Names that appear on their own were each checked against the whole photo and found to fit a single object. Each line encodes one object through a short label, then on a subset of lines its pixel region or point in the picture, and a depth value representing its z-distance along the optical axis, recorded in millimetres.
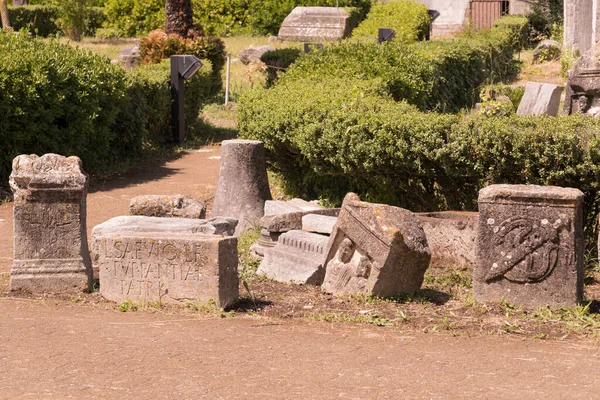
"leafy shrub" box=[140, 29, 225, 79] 29841
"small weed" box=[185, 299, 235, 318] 10626
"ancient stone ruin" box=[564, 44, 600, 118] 17602
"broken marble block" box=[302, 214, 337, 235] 12910
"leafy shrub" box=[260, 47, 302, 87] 32945
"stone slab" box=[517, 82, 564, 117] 21822
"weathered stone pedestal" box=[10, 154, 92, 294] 11488
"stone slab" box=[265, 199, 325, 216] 14412
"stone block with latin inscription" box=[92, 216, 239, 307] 10675
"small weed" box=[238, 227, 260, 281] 13007
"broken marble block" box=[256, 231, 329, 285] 12351
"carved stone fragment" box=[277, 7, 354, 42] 46128
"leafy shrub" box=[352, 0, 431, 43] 43099
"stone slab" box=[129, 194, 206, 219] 14561
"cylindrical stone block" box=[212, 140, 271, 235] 15504
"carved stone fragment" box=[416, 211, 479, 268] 12798
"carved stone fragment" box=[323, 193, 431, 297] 11042
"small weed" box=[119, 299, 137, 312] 10924
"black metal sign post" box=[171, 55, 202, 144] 25286
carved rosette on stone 10613
